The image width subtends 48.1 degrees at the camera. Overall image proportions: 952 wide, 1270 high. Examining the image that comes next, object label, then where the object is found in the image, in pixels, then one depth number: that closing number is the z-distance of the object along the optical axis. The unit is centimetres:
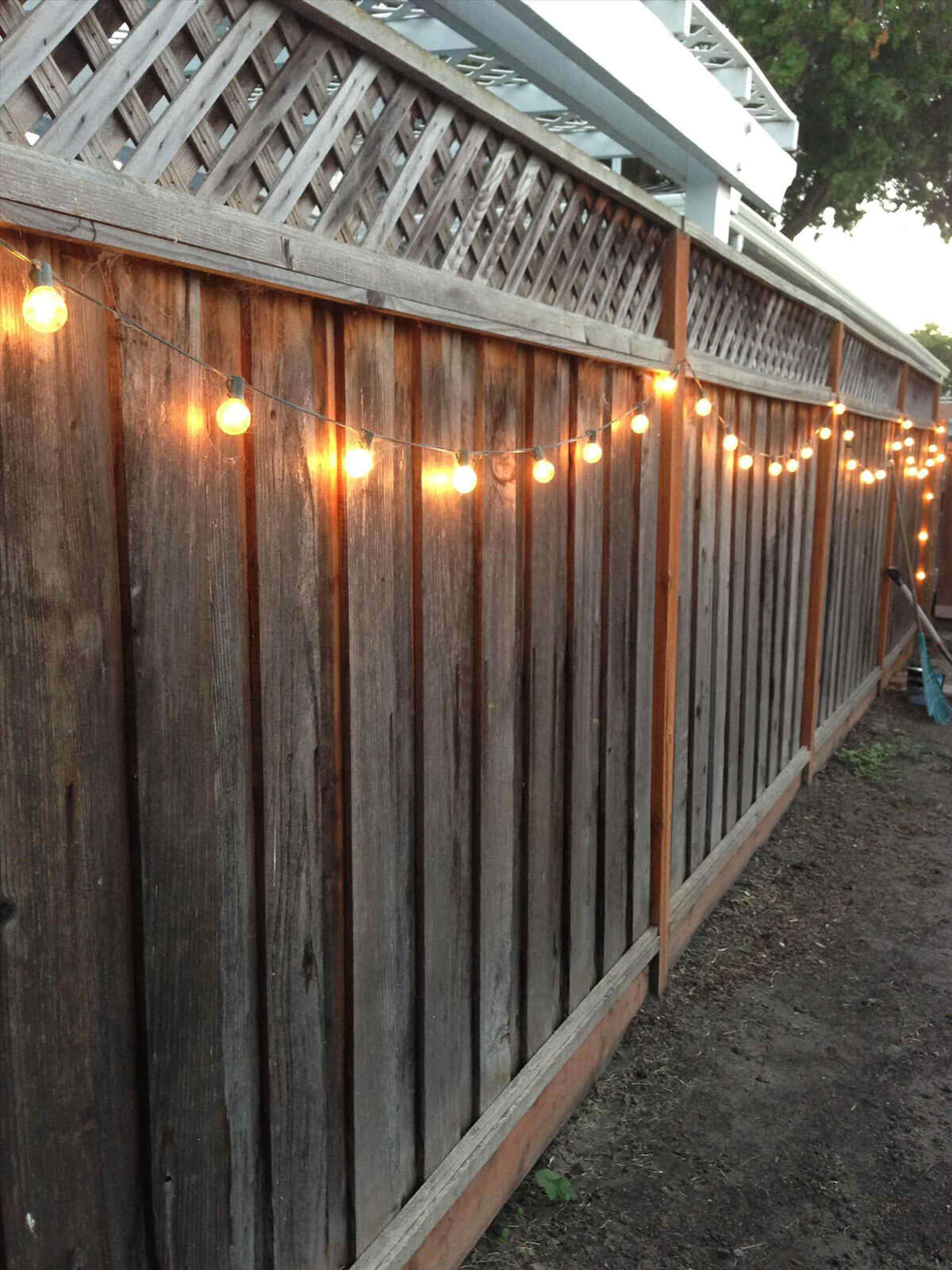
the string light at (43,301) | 127
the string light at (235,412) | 158
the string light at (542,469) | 262
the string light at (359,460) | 191
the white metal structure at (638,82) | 307
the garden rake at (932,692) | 855
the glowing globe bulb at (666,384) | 367
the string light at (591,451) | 301
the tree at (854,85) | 1245
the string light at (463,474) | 226
